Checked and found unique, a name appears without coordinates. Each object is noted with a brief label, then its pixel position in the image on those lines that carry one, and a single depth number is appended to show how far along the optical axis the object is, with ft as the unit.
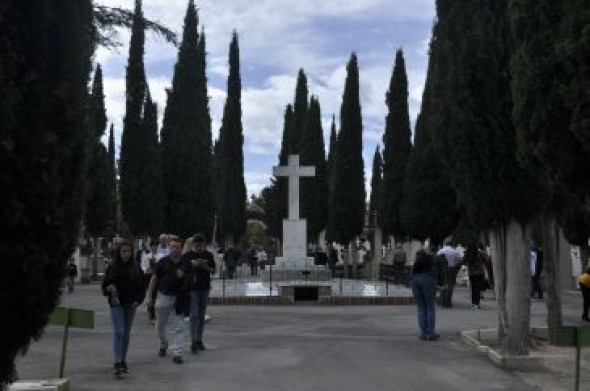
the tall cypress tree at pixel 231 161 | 179.52
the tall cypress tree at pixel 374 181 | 212.86
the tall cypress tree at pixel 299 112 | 181.33
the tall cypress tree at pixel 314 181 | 165.89
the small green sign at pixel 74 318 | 31.40
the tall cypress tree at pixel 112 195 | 151.88
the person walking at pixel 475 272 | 69.77
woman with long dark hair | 34.50
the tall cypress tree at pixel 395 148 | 131.34
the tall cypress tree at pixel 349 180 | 149.59
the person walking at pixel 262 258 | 152.66
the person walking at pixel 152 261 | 54.49
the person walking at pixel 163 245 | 52.81
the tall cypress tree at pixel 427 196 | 113.50
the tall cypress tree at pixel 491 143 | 38.27
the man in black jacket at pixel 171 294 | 38.73
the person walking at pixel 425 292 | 47.93
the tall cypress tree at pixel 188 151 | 131.23
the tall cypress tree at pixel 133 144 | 130.41
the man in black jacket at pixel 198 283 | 41.39
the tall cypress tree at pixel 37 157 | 17.63
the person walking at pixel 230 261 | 134.91
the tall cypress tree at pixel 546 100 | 26.30
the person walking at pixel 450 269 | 72.28
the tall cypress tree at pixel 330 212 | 152.25
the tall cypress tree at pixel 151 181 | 130.00
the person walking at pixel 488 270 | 88.99
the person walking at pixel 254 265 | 154.90
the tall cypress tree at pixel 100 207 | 133.49
